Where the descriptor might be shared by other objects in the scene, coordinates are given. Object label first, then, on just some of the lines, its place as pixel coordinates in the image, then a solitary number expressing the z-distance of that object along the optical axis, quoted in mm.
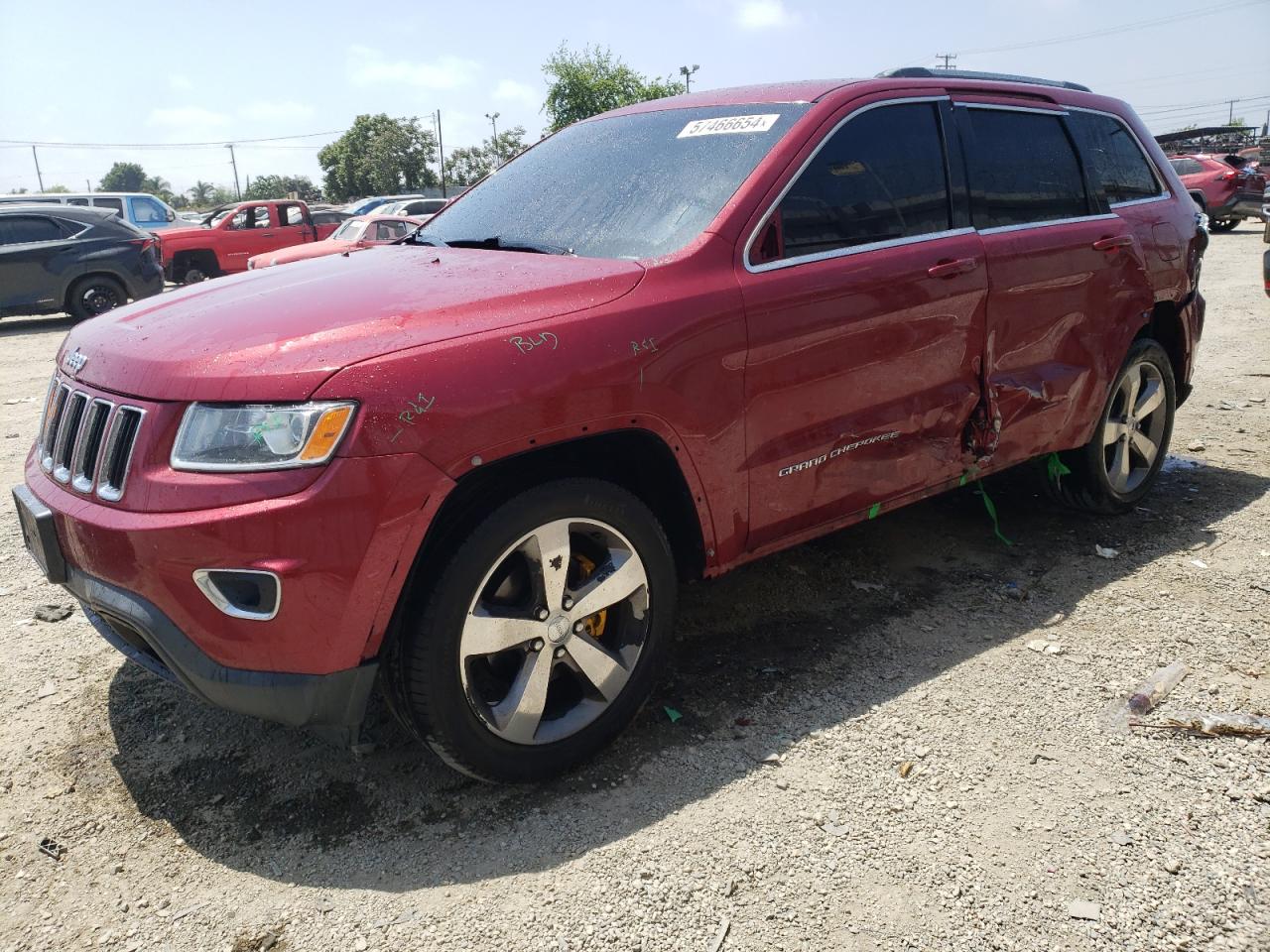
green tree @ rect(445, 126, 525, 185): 70312
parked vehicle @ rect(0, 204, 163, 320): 13125
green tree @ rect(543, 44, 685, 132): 49781
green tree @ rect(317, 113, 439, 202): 77375
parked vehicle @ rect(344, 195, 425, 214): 28461
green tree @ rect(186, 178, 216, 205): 135875
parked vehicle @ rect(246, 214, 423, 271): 13648
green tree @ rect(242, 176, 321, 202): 93650
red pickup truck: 18922
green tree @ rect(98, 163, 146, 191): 136750
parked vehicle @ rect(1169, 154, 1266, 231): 20812
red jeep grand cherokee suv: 2322
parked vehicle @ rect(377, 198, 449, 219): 23406
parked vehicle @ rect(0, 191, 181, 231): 20270
